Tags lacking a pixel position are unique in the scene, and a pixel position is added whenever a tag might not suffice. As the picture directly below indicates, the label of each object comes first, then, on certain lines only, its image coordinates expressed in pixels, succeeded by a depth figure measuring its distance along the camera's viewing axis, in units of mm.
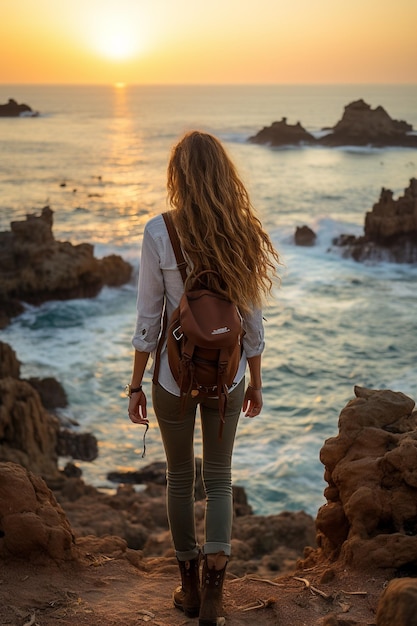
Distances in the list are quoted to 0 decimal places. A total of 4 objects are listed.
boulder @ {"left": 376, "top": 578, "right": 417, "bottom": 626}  2410
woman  2693
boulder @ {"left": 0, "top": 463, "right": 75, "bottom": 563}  3688
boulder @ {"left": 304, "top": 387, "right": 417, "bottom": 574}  3561
